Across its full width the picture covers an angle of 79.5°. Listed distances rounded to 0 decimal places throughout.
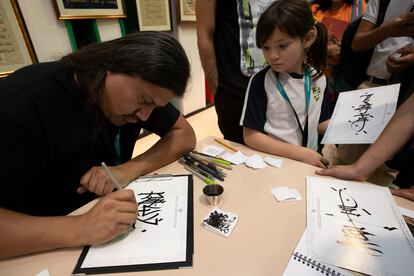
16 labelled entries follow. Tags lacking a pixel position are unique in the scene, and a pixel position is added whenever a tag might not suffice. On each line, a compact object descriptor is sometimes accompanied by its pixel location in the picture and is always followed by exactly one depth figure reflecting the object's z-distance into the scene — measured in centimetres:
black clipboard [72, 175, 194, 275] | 53
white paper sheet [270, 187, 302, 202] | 74
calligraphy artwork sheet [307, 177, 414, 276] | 54
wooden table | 54
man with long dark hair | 58
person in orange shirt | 190
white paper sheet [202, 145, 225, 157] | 101
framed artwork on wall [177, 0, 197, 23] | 271
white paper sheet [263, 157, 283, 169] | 92
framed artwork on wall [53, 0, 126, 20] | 176
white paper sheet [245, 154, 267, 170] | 91
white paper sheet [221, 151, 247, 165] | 94
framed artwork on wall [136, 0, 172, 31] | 241
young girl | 100
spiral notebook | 52
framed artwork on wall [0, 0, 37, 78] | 150
